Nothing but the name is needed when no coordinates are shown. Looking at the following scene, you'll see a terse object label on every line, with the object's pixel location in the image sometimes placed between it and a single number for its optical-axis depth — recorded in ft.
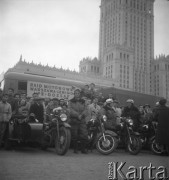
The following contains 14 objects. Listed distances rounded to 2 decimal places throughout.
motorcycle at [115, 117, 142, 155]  20.67
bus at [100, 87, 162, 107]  38.42
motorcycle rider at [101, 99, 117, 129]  22.20
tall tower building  346.95
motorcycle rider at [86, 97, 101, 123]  24.16
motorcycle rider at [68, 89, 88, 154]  20.52
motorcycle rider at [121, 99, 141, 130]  23.95
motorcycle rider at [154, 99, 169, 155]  19.28
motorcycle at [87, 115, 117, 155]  19.79
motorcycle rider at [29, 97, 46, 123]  21.57
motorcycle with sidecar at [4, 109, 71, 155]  18.73
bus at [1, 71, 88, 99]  34.88
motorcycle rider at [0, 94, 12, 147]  20.99
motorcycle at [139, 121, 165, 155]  23.32
